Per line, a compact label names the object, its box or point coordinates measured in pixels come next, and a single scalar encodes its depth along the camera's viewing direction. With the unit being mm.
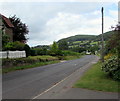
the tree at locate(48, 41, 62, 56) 59338
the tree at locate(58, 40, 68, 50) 122812
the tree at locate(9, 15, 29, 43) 45406
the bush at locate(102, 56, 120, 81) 11895
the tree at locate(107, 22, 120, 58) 11357
